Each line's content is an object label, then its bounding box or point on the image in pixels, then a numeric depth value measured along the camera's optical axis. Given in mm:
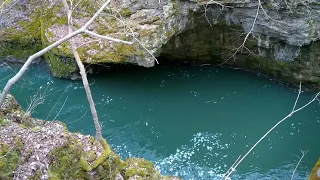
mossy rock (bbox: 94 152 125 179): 5383
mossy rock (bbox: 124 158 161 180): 6148
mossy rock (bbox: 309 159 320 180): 4184
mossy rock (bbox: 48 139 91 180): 5152
